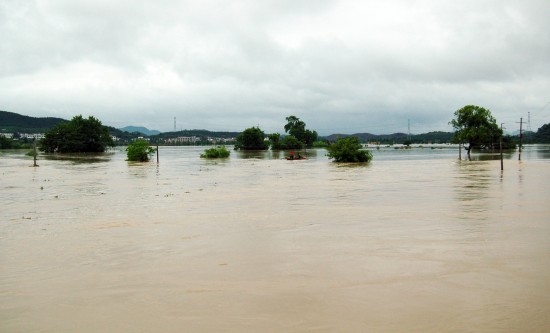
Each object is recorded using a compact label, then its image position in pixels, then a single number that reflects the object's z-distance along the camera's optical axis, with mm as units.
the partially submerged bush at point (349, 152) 44906
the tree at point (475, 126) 70562
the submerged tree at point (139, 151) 47688
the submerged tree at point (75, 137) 80938
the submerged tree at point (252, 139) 99500
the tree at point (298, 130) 123438
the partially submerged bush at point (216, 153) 56956
